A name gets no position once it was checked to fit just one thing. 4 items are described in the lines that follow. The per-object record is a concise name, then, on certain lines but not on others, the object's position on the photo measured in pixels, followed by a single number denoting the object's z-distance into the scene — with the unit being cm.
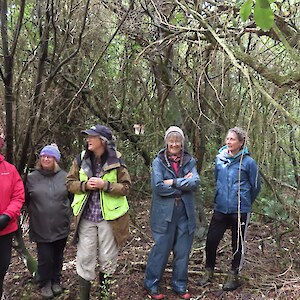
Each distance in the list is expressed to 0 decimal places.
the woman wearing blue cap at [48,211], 377
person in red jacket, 334
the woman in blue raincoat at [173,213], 380
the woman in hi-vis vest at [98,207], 356
